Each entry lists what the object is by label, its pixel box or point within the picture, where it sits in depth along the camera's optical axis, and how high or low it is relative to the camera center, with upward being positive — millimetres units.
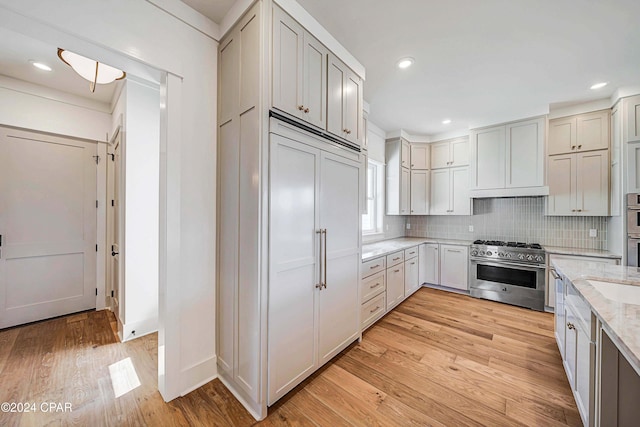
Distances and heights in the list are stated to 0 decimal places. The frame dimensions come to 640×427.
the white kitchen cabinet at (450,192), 4230 +392
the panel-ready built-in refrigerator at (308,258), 1626 -361
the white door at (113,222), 2939 -151
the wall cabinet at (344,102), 2058 +1033
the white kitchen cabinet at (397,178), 4273 +642
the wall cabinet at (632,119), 2775 +1127
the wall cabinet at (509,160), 3527 +850
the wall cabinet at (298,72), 1615 +1049
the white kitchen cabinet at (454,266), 4023 -921
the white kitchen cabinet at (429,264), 4293 -926
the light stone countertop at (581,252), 2914 -502
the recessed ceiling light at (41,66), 2381 +1480
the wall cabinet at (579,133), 3178 +1134
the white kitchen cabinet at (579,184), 3178 +424
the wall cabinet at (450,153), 4262 +1116
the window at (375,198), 4316 +272
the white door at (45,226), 2736 -193
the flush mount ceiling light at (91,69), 1831 +1170
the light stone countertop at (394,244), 3050 -515
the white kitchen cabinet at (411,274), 3691 -999
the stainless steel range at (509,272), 3379 -893
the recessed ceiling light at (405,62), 2398 +1550
